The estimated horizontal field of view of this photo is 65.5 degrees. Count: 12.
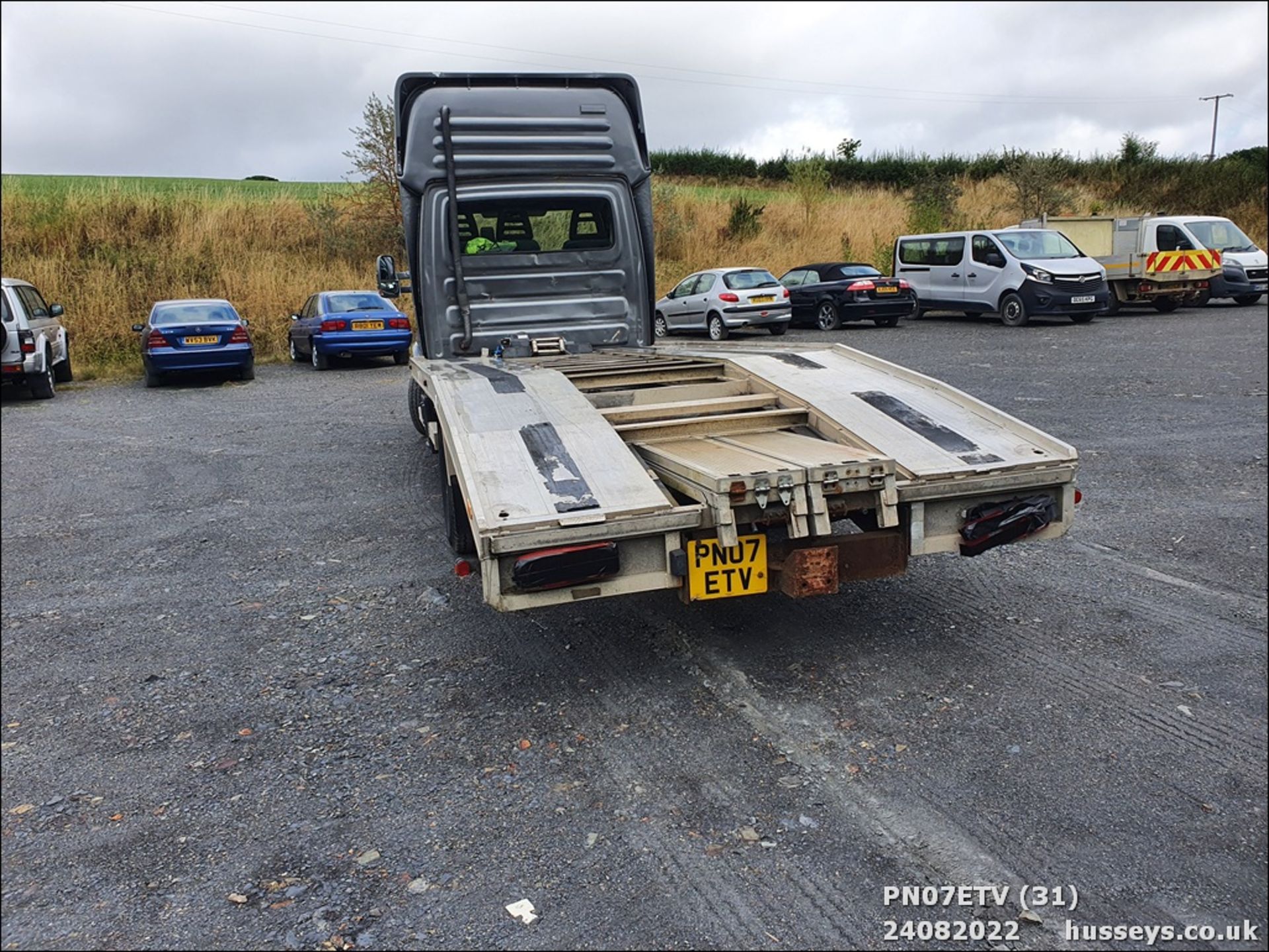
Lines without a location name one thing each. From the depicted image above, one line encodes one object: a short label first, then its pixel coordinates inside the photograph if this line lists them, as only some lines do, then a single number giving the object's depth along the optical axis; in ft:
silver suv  40.22
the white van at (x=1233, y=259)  67.41
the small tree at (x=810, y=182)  110.22
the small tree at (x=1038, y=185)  102.17
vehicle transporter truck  12.08
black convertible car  65.41
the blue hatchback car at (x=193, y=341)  47.70
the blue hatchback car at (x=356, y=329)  53.21
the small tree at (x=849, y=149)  138.82
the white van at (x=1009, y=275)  59.52
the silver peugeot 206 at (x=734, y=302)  63.67
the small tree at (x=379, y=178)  75.82
